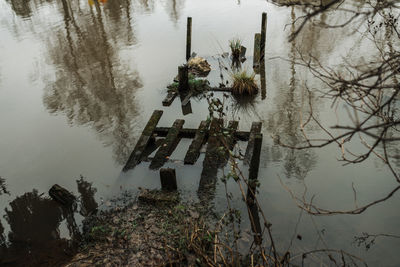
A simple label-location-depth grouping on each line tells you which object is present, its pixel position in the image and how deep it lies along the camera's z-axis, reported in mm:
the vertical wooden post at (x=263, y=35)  11150
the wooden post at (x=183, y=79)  9116
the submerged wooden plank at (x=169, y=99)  9195
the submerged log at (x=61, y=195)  5648
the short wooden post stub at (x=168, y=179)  5512
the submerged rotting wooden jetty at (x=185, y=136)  6371
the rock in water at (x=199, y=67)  10773
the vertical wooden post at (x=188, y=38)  11750
